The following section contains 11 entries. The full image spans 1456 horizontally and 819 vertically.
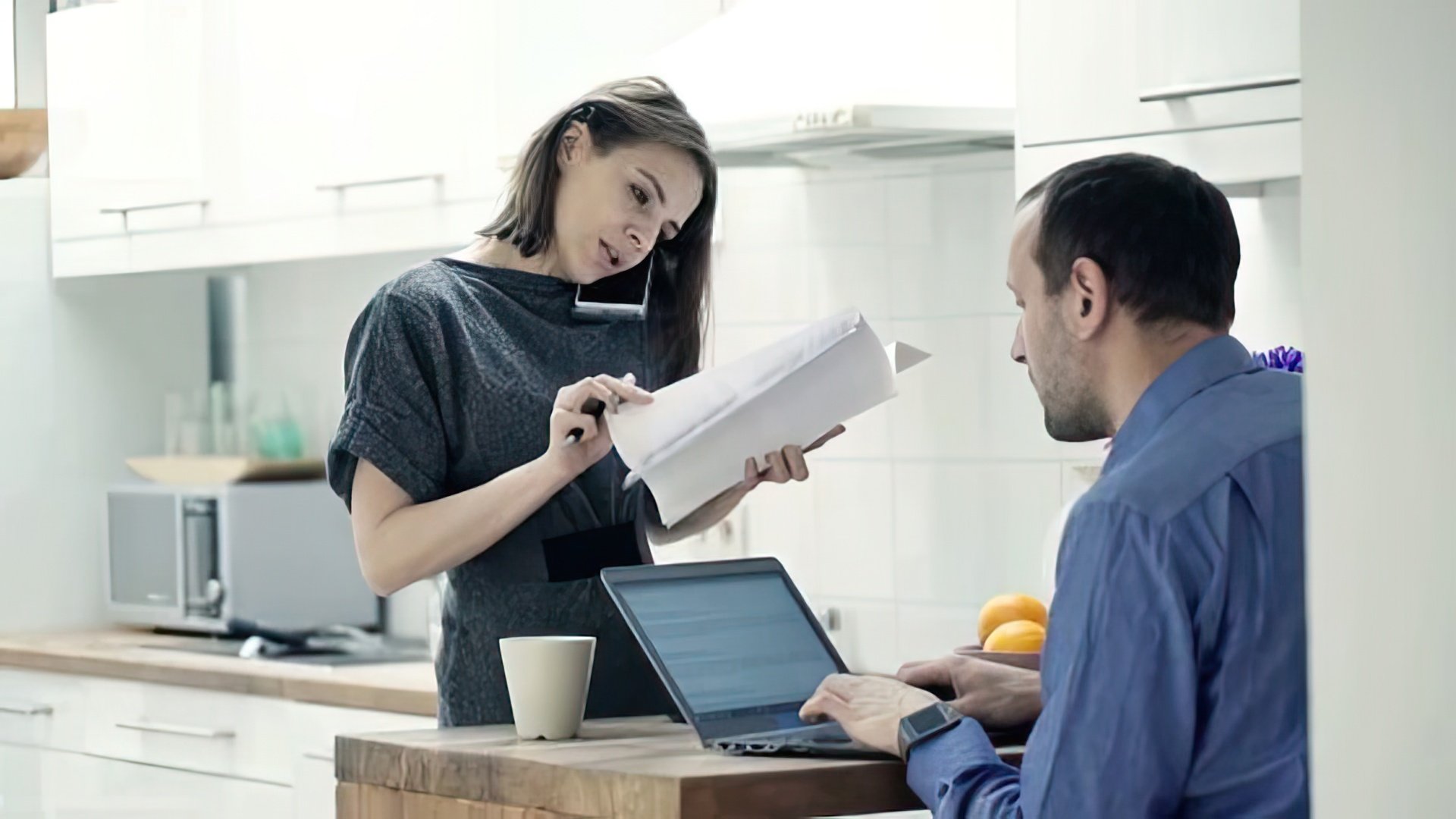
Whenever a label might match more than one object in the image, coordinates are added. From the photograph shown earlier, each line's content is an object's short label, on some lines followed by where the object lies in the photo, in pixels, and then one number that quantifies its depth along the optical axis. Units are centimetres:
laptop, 373
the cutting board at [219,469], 710
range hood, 509
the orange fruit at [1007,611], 428
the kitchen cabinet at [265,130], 597
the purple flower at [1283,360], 406
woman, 417
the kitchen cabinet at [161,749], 595
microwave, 691
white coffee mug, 381
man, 344
